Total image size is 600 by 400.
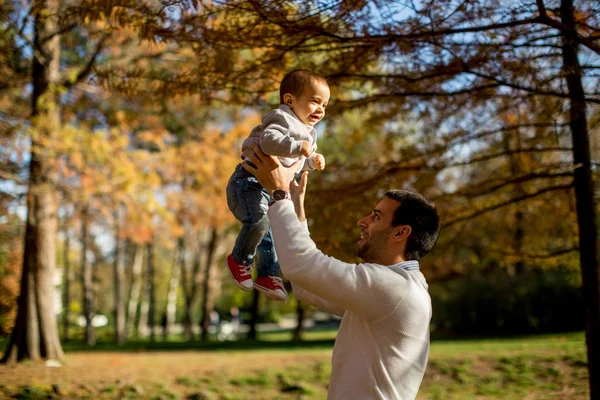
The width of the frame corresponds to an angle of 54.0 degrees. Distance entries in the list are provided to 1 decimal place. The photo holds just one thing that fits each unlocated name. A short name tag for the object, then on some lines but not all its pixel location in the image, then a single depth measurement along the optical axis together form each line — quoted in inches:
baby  98.6
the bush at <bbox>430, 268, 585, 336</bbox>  677.3
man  89.7
